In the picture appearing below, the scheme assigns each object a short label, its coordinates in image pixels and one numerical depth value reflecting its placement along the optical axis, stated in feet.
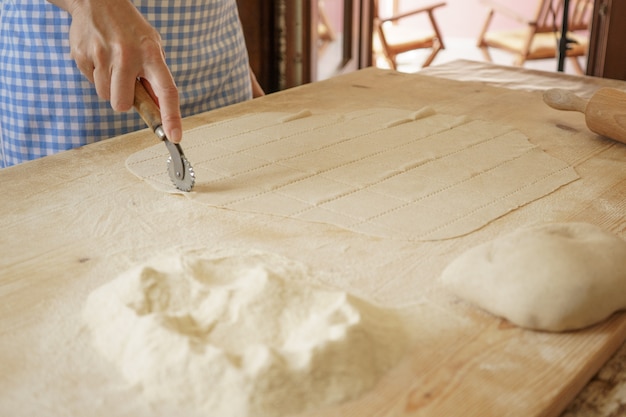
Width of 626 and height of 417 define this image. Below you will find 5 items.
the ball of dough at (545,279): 2.48
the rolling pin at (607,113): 4.39
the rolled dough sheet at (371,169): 3.49
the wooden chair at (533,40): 13.52
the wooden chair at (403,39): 13.91
